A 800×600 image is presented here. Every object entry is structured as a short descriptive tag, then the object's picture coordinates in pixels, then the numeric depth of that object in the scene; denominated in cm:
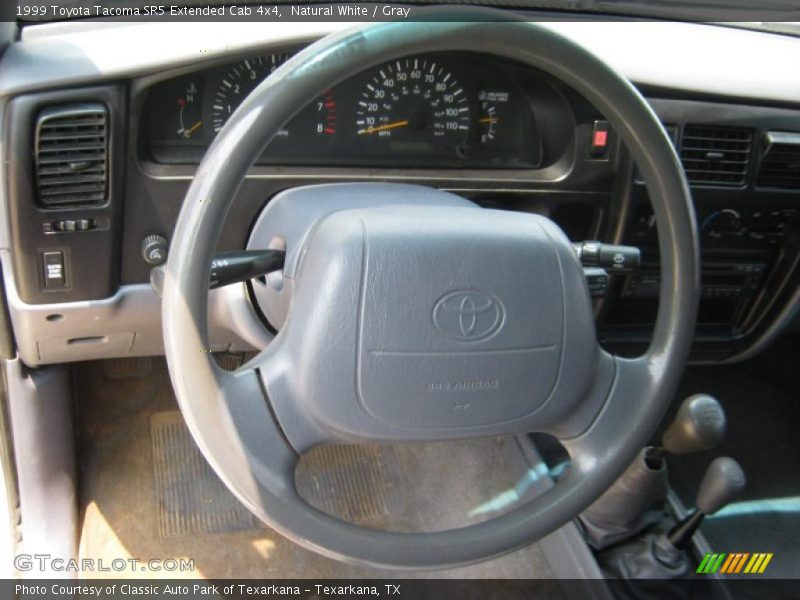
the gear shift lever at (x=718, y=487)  153
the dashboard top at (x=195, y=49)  130
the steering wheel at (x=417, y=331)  90
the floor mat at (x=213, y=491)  190
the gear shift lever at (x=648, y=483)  147
